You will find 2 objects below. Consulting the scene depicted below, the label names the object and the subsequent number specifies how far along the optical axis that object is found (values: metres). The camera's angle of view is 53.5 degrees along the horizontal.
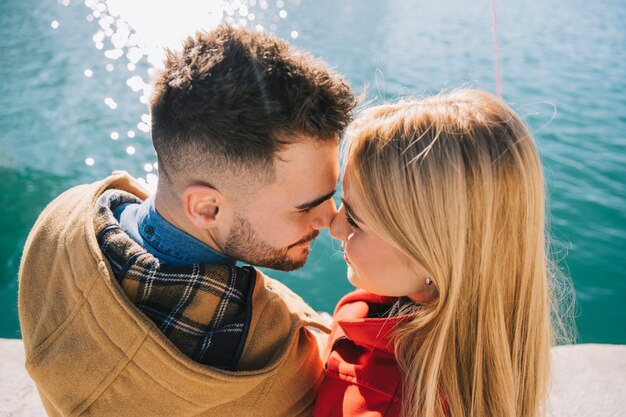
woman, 0.54
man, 0.53
